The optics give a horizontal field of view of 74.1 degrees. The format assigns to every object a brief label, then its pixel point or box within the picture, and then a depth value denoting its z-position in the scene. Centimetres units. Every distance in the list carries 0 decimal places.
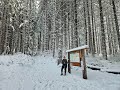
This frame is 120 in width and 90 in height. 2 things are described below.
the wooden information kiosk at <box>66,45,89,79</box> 580
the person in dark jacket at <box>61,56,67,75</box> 692
